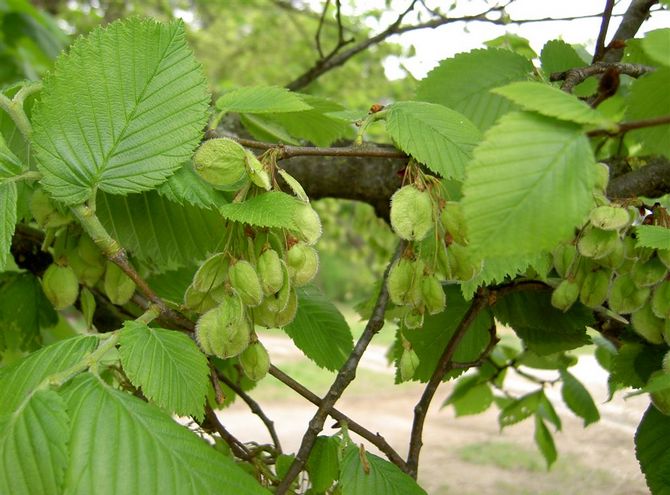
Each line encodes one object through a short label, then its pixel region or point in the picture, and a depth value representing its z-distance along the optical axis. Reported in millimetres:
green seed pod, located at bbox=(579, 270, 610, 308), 264
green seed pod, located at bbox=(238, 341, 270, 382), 235
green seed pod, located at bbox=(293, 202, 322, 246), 218
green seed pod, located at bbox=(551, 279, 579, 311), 272
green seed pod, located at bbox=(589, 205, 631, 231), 225
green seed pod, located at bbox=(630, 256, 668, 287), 247
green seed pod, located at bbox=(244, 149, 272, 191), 209
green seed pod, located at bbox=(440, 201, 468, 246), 223
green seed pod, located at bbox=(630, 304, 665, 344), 262
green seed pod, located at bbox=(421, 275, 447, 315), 233
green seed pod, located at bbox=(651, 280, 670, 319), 249
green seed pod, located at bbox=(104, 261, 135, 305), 280
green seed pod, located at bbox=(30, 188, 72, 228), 267
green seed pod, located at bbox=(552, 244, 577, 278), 268
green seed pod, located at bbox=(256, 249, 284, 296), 211
